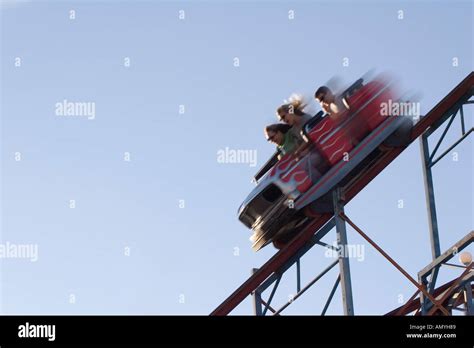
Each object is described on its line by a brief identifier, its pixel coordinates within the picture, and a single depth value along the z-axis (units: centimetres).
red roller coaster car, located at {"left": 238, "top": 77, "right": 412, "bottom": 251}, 1236
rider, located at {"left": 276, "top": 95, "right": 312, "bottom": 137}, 1297
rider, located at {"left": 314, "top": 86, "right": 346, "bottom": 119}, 1244
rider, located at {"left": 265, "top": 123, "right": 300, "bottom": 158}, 1299
